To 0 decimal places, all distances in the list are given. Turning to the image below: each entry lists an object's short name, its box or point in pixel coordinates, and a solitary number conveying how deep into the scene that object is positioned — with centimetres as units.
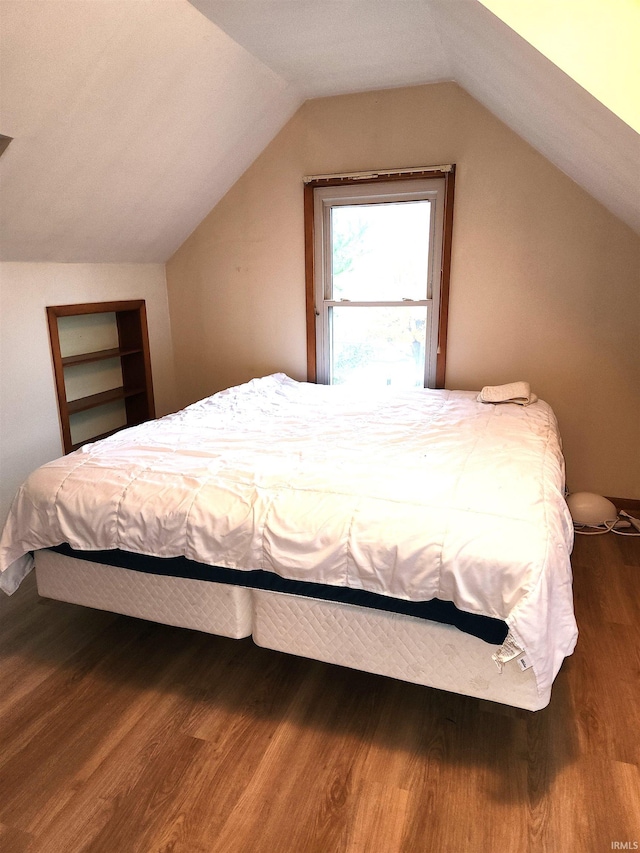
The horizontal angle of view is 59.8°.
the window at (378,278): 345
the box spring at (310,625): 161
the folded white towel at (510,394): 305
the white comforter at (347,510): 153
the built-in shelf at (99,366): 321
